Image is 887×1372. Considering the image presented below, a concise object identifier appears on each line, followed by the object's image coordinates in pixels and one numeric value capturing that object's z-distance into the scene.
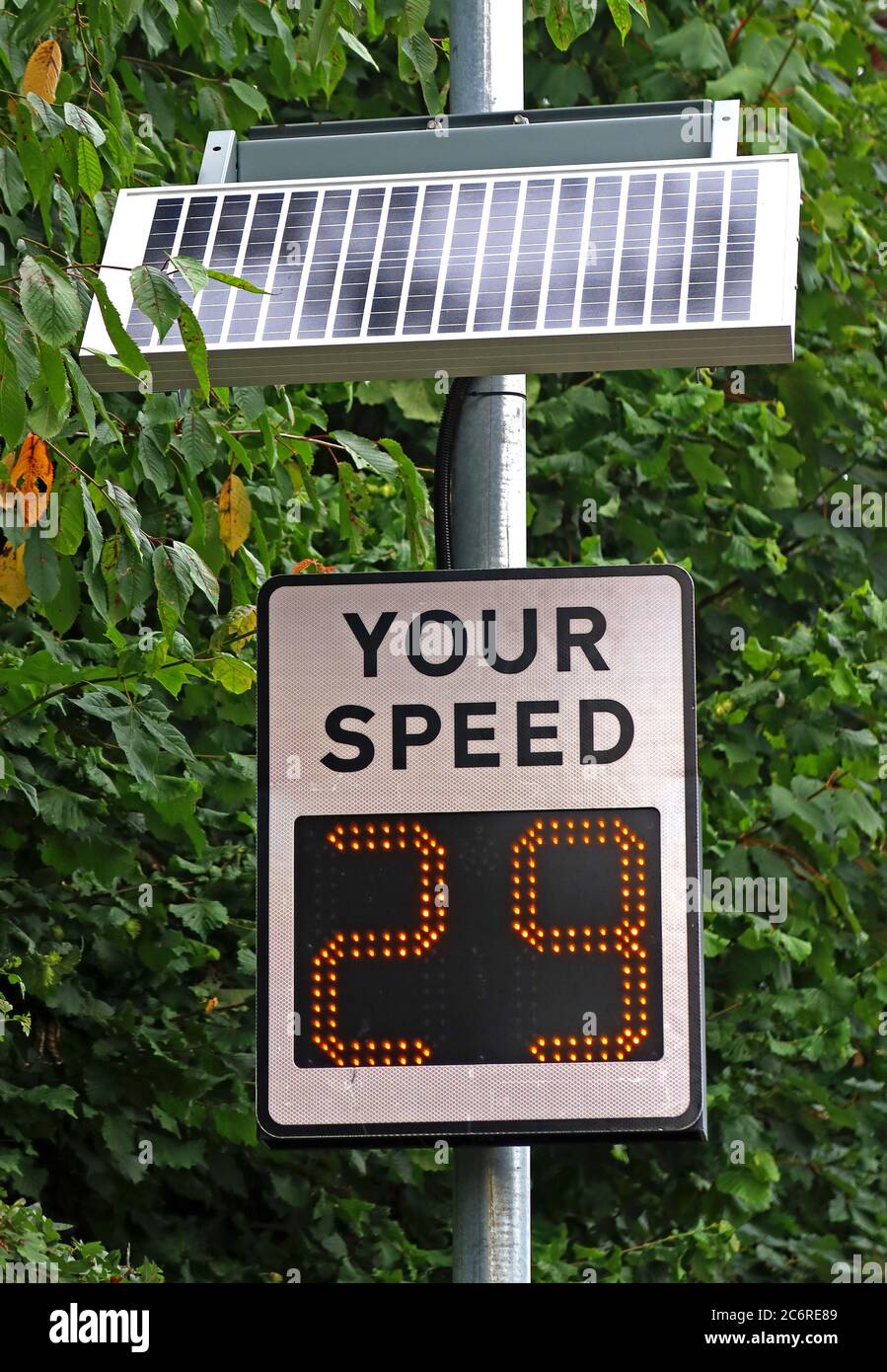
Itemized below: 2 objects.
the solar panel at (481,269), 5.91
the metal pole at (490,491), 6.45
